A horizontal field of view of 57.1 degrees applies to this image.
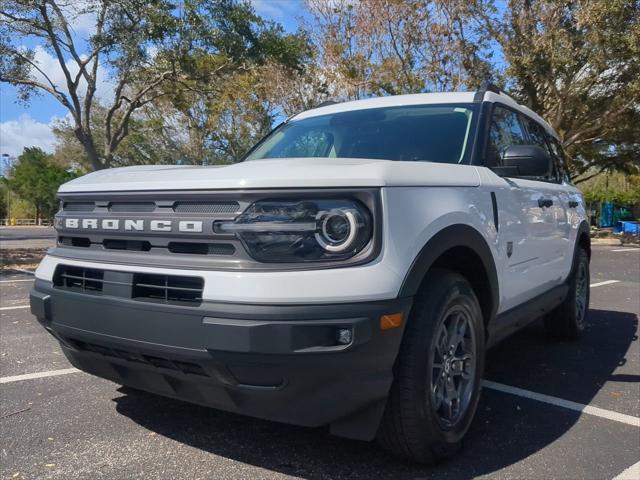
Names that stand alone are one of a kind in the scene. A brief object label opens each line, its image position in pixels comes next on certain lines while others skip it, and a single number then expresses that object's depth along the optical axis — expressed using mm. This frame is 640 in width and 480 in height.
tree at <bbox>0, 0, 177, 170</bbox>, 12375
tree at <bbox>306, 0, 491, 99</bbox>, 18750
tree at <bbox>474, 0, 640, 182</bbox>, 17047
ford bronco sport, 2260
